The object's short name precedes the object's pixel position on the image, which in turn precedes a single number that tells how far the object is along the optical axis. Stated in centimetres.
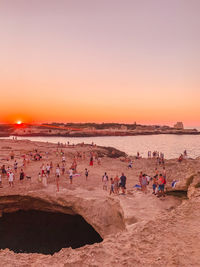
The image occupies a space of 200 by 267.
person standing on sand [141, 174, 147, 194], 1465
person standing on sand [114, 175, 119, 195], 1554
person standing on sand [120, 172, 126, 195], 1450
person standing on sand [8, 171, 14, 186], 1798
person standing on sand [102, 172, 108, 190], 1681
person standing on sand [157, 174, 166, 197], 1294
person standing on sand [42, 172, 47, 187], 1828
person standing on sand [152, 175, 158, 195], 1389
